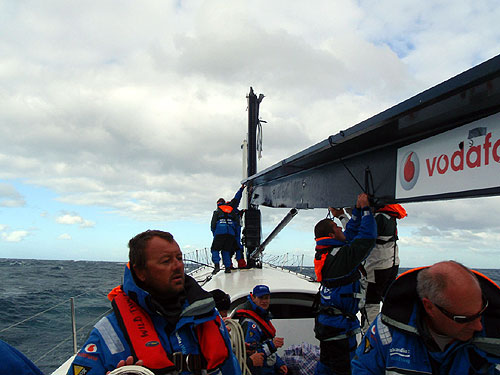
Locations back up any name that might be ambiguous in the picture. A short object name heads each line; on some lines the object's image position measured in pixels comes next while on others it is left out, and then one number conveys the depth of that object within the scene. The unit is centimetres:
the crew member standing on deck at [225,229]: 816
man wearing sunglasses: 155
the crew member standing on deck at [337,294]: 335
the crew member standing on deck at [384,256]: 383
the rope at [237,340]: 304
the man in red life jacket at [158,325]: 165
